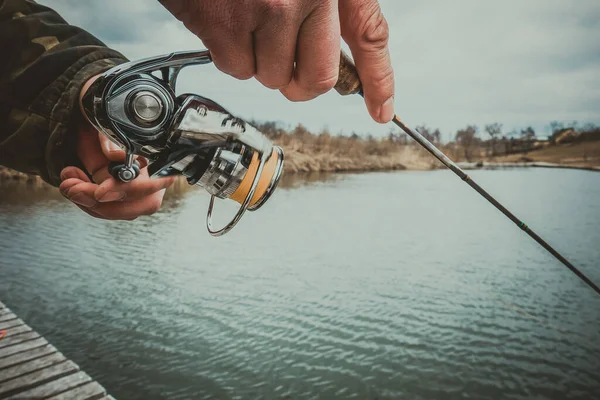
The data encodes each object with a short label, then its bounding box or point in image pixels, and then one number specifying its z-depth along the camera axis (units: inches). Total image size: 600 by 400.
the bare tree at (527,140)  2859.3
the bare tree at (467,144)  2650.1
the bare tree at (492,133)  3019.2
